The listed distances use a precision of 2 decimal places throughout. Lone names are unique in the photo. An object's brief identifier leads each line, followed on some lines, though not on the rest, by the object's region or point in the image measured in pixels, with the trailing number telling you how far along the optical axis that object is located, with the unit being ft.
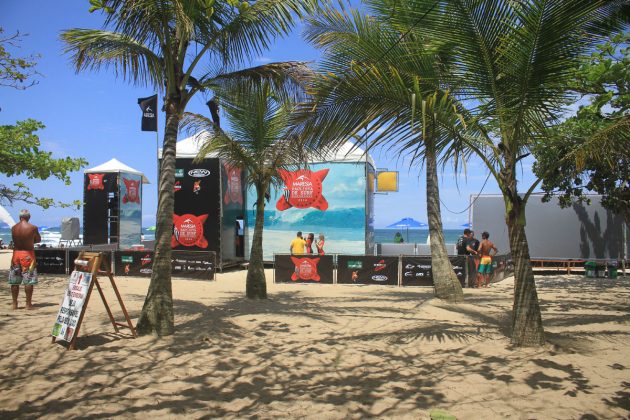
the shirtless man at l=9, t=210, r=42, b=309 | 28.45
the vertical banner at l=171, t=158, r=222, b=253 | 58.54
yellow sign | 67.56
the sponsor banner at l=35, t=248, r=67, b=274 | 55.21
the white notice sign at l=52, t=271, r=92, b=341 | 20.48
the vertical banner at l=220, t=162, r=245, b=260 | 60.13
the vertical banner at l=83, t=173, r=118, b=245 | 68.13
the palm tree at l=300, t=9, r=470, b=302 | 19.52
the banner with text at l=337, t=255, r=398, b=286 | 47.91
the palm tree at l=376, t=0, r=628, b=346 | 17.99
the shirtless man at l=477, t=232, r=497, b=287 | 45.83
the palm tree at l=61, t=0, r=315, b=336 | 22.98
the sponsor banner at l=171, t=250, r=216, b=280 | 51.39
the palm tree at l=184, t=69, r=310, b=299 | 34.96
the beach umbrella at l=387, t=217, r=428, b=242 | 109.19
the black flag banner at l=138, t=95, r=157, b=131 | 55.57
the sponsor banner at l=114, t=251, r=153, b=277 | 53.26
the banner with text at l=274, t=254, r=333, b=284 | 49.37
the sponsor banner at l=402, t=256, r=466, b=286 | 46.34
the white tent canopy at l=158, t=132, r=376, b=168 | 60.70
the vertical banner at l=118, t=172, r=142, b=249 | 68.27
